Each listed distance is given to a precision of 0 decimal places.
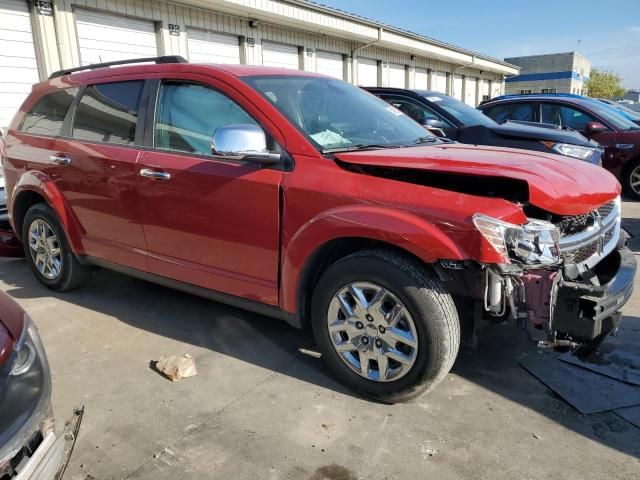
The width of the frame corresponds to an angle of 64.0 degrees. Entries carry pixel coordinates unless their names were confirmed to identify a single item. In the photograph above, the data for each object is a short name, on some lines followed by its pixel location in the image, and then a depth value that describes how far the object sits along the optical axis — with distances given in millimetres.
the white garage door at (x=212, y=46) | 11334
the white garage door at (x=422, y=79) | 21281
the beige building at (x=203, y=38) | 8594
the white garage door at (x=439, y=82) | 22762
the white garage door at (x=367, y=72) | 17125
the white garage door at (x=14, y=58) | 8273
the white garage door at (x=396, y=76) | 19016
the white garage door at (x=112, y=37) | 9336
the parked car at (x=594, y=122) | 8070
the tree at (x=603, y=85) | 72650
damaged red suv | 2398
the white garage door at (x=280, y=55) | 13188
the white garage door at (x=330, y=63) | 15068
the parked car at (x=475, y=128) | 5777
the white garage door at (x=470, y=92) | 27141
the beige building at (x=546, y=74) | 47875
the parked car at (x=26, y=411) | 1676
